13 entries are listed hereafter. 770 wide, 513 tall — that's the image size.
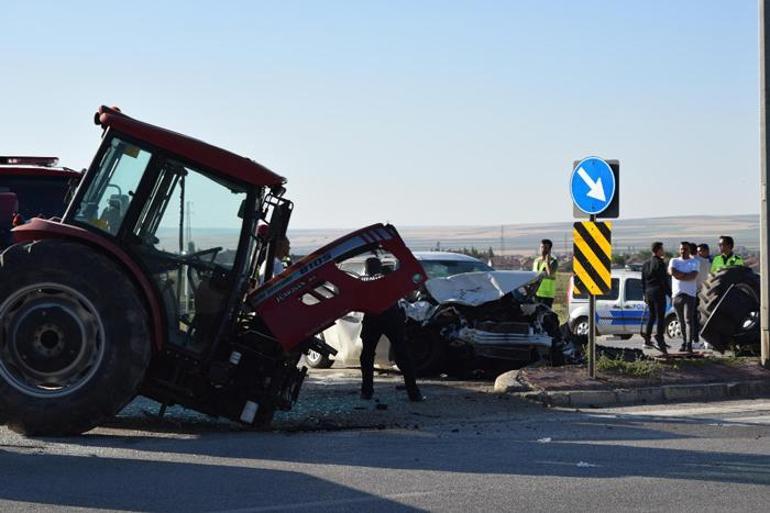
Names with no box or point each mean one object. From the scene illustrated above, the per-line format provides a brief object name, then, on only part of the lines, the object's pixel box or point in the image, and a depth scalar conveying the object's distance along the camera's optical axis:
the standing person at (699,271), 21.11
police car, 26.36
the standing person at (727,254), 19.97
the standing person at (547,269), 19.77
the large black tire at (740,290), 18.23
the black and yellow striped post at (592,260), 14.51
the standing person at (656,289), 20.06
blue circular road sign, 14.46
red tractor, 10.41
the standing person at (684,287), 20.27
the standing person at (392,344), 13.56
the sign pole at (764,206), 16.36
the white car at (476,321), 16.22
